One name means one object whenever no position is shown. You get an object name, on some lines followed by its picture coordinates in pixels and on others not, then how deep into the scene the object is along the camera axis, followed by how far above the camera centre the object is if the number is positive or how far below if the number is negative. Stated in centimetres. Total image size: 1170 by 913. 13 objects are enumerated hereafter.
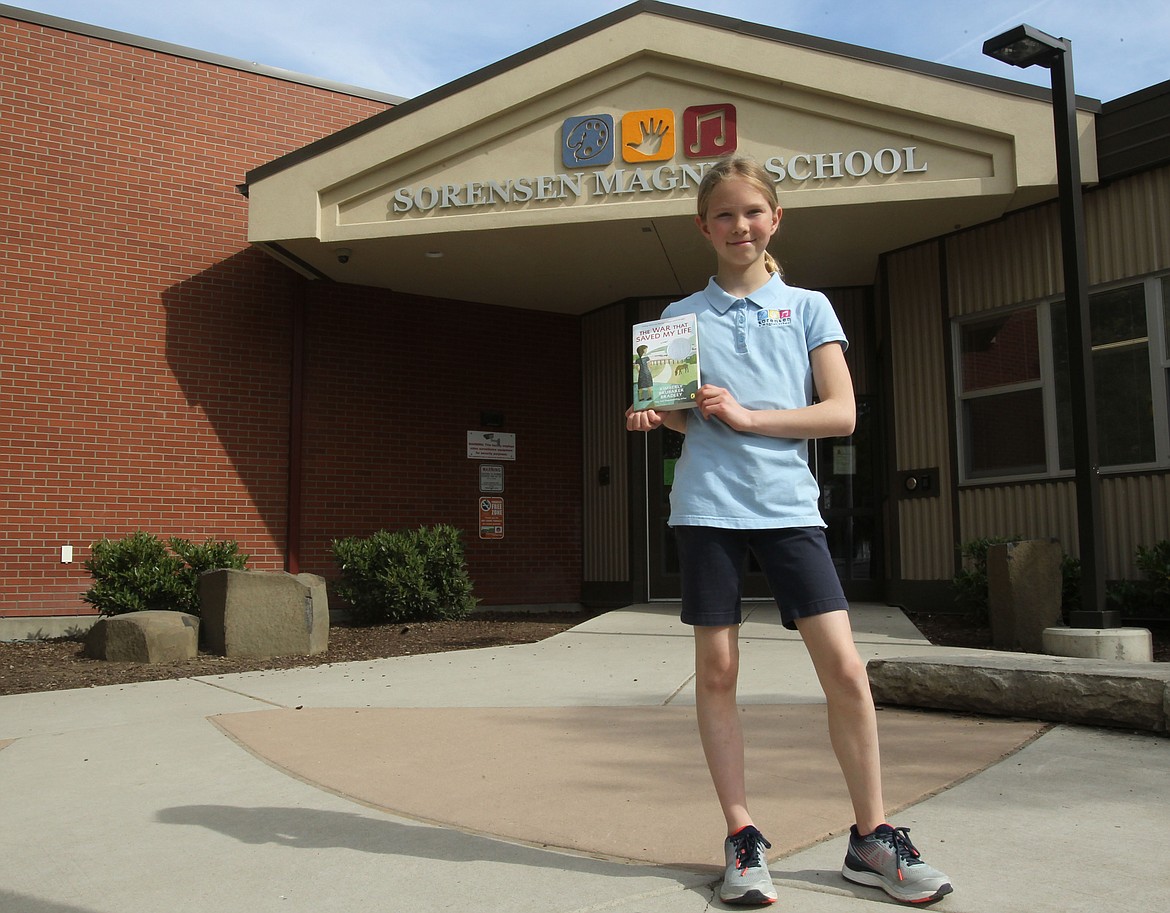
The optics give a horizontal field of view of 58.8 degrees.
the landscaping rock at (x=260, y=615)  786 -66
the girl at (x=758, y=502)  257 +4
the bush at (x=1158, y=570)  751 -43
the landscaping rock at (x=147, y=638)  761 -79
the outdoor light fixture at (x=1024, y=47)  686 +312
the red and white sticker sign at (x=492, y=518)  1261 +8
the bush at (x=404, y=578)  1010 -51
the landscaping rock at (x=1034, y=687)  422 -76
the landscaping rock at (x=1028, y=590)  751 -55
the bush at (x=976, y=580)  857 -54
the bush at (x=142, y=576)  924 -41
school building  898 +244
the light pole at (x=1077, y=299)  678 +143
